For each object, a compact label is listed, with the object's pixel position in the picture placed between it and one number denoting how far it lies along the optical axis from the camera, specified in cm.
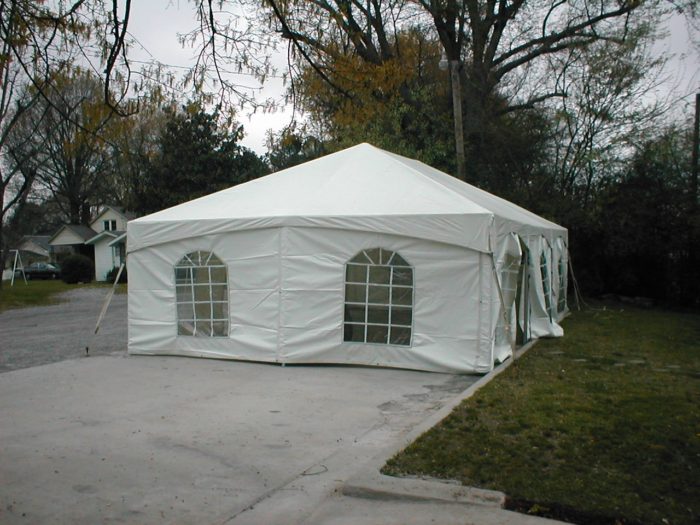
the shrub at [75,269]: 4125
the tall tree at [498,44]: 1962
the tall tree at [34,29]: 565
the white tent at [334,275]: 1002
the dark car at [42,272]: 4878
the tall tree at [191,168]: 3544
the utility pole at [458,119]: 1755
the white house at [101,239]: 4594
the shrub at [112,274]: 4344
